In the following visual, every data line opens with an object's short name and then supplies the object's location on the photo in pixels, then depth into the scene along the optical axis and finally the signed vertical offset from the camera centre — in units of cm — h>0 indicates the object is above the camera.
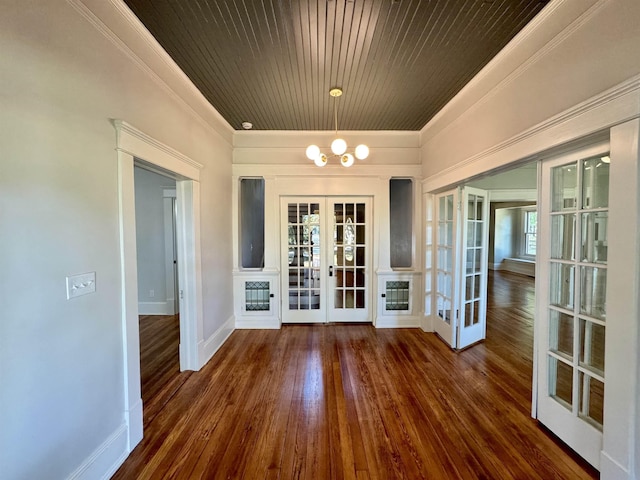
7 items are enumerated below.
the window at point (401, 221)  420 +17
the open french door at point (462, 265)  330 -43
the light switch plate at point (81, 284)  143 -29
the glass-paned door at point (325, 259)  417 -43
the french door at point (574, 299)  167 -47
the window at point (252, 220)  420 +19
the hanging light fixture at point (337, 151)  258 +82
